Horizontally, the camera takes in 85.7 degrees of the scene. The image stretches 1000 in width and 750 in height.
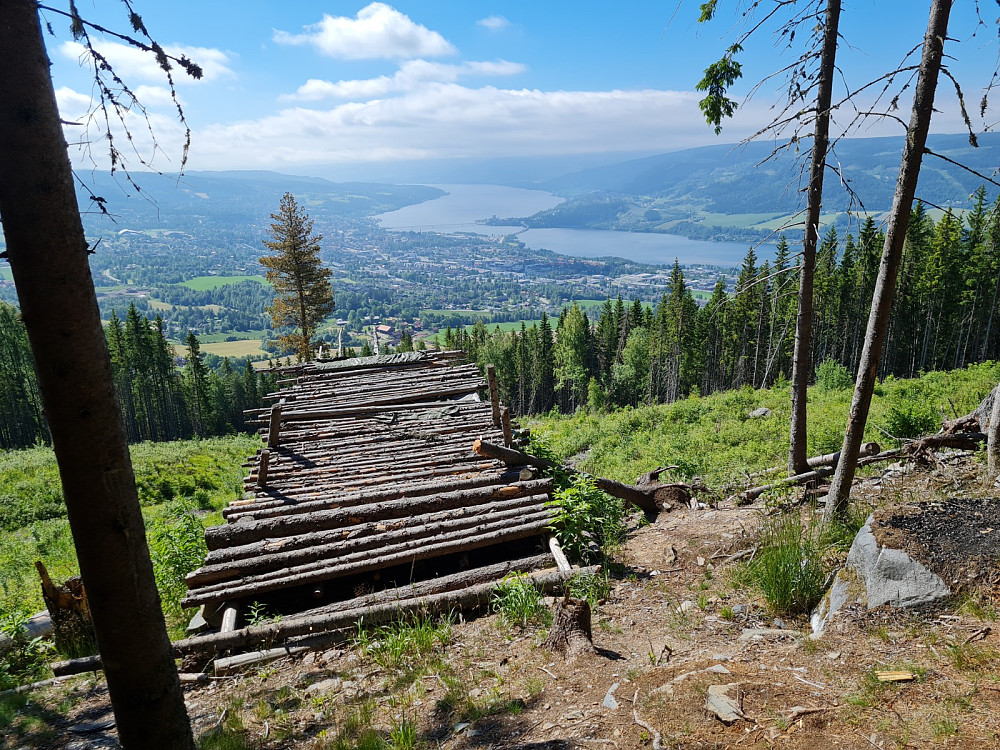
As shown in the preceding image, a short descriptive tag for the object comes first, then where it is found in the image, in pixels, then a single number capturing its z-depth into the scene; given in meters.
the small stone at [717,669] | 4.23
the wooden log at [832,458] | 9.91
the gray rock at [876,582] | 4.71
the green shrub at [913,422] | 11.47
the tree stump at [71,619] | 7.00
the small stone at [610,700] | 4.10
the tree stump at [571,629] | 5.21
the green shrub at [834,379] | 25.58
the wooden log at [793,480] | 9.26
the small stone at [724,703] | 3.65
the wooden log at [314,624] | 6.21
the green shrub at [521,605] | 6.21
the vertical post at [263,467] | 9.70
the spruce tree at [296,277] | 31.78
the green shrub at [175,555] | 8.45
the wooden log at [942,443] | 8.86
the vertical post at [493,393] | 11.72
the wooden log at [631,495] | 9.76
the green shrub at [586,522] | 8.02
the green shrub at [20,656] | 6.51
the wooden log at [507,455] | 9.20
